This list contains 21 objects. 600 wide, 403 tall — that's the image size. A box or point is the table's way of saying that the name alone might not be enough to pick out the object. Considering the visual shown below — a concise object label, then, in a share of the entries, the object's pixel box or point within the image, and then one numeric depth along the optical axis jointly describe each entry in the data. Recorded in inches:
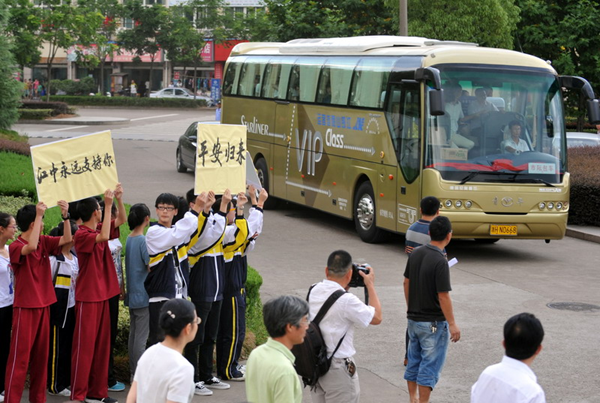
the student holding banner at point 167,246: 311.9
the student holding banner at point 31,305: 296.4
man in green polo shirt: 194.1
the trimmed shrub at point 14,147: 843.2
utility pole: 916.0
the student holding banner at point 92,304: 307.9
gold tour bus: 594.5
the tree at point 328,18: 1307.8
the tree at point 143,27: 2773.1
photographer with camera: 249.3
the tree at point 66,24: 1961.1
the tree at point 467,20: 1119.0
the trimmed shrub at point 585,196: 741.9
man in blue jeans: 309.9
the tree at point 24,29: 1772.9
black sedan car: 1014.8
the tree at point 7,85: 1053.8
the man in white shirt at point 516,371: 189.9
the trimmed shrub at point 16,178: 626.2
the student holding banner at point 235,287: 336.8
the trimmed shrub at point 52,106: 2069.4
